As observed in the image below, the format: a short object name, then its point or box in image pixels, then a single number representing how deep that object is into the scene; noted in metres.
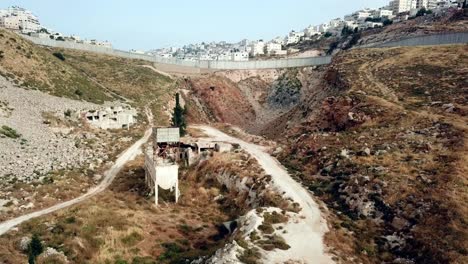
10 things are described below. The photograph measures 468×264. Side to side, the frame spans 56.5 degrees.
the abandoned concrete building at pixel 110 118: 67.88
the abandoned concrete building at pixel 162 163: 42.72
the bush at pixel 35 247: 26.35
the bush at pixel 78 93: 79.00
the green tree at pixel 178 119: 67.05
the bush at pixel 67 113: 65.38
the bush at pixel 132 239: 31.93
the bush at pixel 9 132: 51.53
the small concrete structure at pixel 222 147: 52.88
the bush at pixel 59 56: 97.06
